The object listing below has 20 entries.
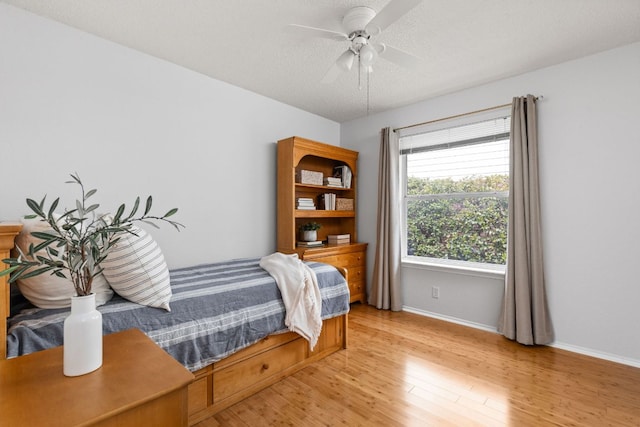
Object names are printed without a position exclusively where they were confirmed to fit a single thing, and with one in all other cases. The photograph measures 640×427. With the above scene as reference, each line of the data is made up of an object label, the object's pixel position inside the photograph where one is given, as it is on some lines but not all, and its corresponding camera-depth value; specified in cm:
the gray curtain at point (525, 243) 273
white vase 93
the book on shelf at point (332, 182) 392
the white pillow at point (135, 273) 162
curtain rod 297
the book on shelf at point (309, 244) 358
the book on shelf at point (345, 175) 412
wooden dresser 350
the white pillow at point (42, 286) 145
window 313
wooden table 77
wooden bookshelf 339
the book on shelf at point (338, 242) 390
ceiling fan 179
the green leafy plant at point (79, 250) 94
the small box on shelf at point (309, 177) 358
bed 134
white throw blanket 217
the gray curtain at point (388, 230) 368
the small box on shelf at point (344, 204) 404
